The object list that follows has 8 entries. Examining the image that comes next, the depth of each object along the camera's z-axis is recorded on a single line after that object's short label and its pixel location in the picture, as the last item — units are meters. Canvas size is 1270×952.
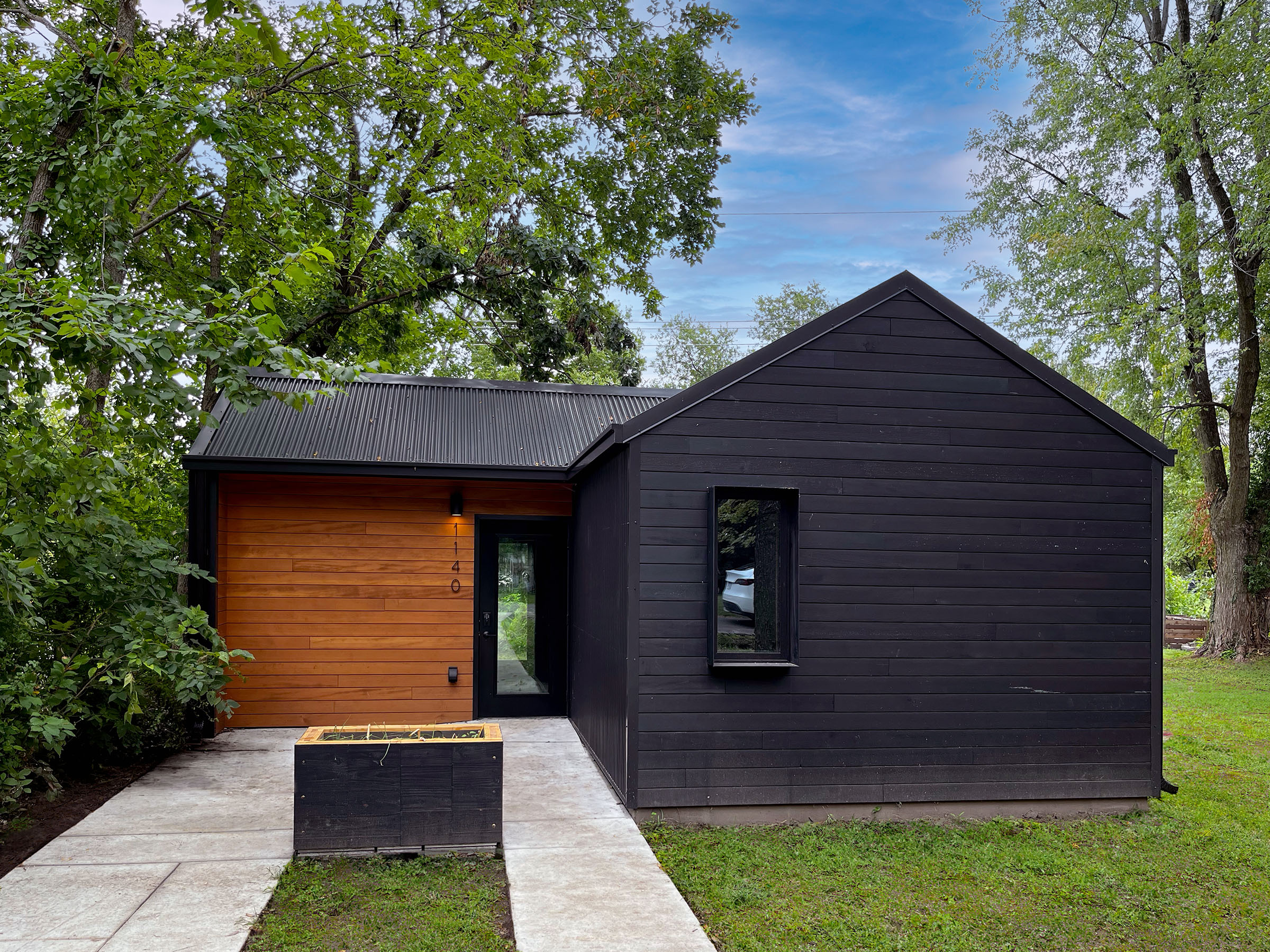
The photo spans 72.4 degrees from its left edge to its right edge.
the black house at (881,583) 5.61
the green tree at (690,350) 36.62
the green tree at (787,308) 35.56
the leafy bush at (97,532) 4.53
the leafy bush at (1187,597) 19.59
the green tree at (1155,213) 12.13
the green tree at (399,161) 6.54
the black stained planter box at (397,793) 4.79
